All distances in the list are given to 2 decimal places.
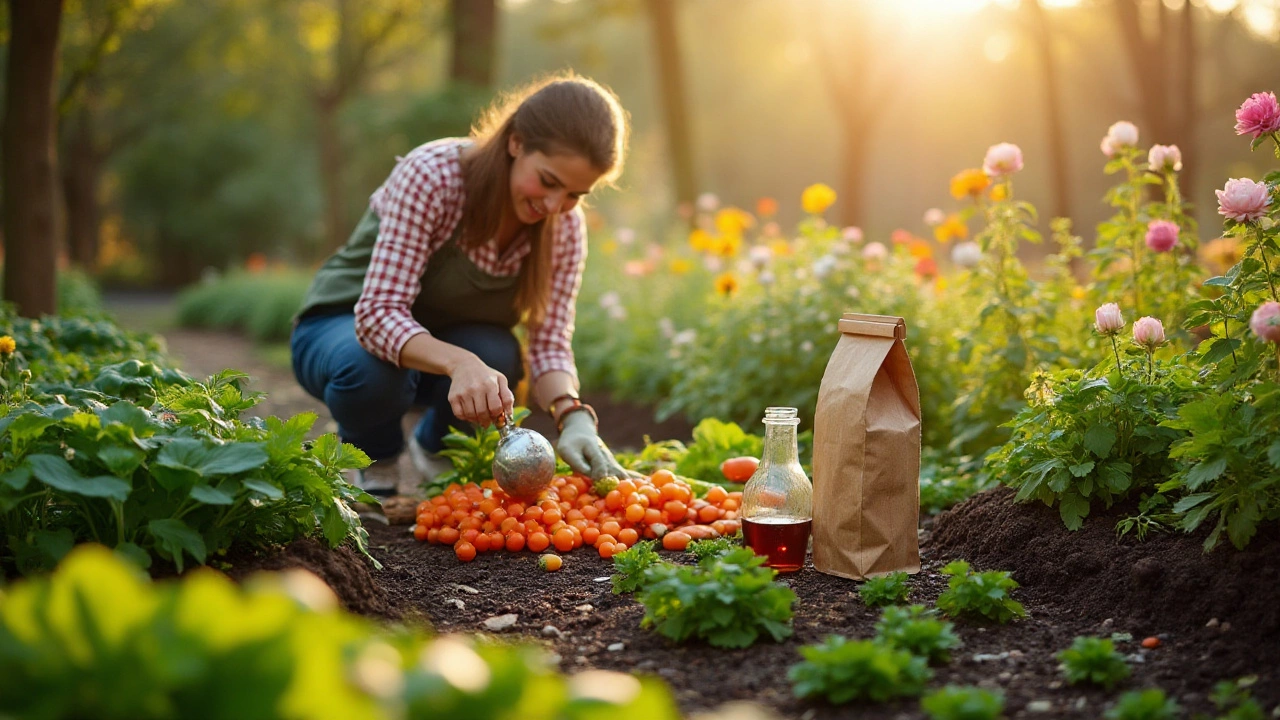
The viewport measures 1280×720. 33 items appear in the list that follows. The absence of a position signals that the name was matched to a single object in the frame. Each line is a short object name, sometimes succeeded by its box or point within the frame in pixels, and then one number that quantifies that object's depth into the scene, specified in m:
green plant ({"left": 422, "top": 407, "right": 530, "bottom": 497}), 3.36
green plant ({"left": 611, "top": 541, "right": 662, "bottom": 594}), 2.53
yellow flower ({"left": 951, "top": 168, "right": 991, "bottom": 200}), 3.86
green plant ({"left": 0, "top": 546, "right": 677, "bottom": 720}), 1.05
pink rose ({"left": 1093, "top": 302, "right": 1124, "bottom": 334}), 2.60
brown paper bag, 2.52
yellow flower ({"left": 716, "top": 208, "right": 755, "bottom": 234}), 5.50
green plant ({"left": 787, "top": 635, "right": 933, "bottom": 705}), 1.81
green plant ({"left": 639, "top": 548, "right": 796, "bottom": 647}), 2.09
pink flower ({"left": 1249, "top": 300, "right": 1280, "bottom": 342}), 1.99
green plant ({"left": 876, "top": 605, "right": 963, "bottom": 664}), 1.99
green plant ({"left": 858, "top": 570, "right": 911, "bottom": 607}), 2.38
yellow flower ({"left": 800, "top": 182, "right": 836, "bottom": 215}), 4.87
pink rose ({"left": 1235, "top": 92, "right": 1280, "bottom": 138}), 2.41
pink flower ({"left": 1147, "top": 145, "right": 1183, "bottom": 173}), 3.39
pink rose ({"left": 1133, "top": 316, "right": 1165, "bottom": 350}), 2.50
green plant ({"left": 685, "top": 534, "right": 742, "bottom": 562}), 2.68
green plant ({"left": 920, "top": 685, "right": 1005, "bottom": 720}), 1.62
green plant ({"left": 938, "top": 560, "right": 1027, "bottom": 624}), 2.23
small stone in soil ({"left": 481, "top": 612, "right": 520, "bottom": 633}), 2.42
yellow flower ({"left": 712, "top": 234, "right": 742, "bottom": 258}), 5.33
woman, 3.19
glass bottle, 2.59
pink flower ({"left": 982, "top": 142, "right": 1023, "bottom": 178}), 3.63
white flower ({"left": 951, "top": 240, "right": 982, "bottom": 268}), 3.98
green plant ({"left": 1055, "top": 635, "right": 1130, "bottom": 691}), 1.90
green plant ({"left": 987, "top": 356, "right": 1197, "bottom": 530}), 2.58
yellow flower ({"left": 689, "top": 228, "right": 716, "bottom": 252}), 5.49
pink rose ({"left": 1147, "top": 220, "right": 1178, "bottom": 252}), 3.19
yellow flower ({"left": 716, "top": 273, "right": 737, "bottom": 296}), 5.04
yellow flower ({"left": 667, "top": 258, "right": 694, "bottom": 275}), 5.95
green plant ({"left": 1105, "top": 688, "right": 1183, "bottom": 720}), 1.68
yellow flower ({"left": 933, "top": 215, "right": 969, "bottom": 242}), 4.67
